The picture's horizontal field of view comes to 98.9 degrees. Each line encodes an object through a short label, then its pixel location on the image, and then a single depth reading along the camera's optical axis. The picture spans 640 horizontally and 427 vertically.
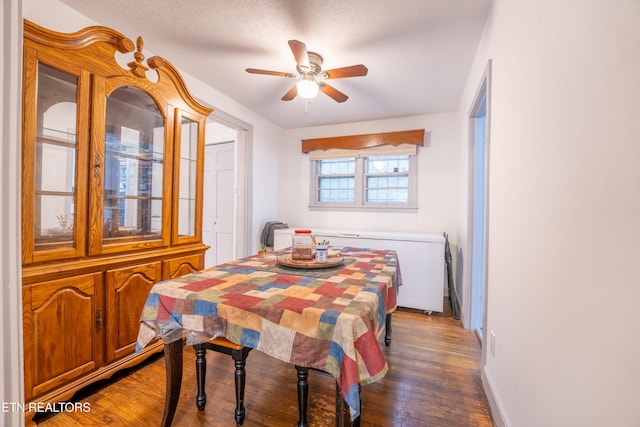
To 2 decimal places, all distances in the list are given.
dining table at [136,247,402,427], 0.97
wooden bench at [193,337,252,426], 1.31
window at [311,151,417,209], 3.91
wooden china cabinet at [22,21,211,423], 1.45
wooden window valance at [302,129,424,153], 3.72
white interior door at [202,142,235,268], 4.23
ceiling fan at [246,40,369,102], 2.00
